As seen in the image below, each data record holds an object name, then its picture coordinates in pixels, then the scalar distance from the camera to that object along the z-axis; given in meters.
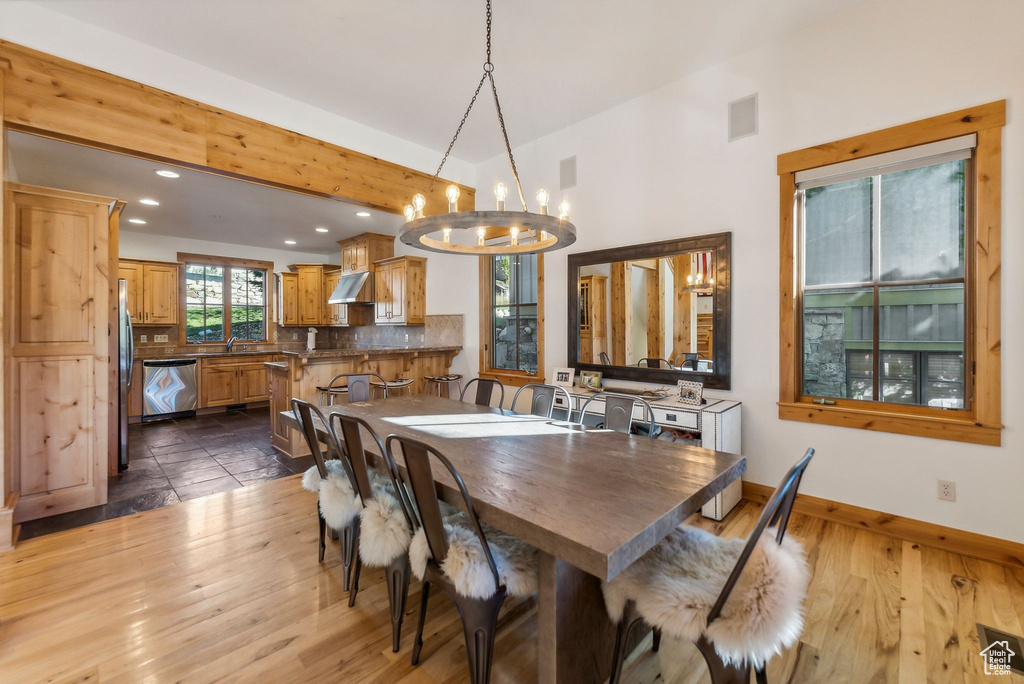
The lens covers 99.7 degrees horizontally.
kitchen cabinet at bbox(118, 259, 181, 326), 6.14
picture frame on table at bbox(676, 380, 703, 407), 3.07
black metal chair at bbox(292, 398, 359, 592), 1.97
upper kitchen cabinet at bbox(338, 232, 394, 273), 6.44
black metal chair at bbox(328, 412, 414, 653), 1.64
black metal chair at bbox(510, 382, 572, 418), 2.93
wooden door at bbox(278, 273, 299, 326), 7.62
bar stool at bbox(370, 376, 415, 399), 4.30
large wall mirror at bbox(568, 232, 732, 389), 3.24
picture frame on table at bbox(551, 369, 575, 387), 3.90
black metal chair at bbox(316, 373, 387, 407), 3.78
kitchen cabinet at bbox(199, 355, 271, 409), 6.39
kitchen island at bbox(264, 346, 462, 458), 4.16
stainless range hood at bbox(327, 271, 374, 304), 6.41
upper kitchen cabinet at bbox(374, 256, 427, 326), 5.75
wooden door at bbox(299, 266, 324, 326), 7.67
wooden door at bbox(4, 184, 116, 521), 2.77
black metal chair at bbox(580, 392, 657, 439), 2.49
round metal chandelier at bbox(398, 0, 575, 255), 1.94
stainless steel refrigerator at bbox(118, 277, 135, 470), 3.77
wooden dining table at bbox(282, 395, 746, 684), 1.18
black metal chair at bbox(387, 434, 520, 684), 1.39
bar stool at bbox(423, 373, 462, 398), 5.10
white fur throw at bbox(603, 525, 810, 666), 1.15
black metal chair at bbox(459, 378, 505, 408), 3.45
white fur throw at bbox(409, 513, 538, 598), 1.38
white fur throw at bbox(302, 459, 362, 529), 1.97
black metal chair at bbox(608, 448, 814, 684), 1.11
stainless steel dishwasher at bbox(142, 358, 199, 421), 5.88
